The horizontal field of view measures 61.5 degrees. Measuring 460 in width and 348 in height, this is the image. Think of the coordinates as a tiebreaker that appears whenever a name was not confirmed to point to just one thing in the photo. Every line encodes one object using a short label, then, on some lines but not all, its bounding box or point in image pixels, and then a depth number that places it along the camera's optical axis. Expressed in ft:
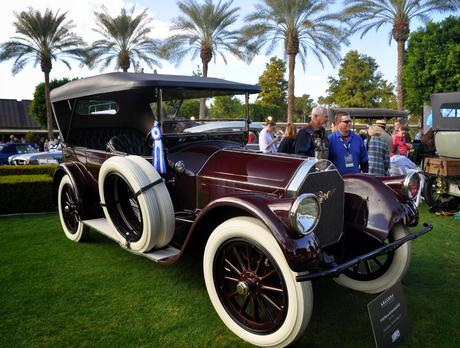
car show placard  7.71
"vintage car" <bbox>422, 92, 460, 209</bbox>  20.97
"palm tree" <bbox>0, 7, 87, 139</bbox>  72.38
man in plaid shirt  18.16
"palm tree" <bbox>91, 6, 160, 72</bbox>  71.26
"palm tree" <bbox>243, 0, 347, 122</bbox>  56.85
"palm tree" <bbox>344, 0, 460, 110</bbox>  57.99
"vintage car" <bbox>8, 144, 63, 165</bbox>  42.73
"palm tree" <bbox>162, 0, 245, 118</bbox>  63.26
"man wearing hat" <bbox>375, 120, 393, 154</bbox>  18.22
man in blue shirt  14.25
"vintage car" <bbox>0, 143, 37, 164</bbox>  50.83
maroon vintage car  7.88
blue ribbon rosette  11.27
